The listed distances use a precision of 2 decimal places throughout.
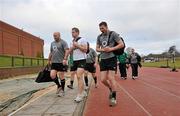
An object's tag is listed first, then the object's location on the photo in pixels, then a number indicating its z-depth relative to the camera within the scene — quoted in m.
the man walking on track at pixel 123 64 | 8.20
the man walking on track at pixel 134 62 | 8.35
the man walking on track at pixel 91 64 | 5.54
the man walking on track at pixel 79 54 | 3.99
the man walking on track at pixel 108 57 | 3.63
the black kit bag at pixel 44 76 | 4.68
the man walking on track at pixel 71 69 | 4.30
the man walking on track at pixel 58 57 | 4.42
